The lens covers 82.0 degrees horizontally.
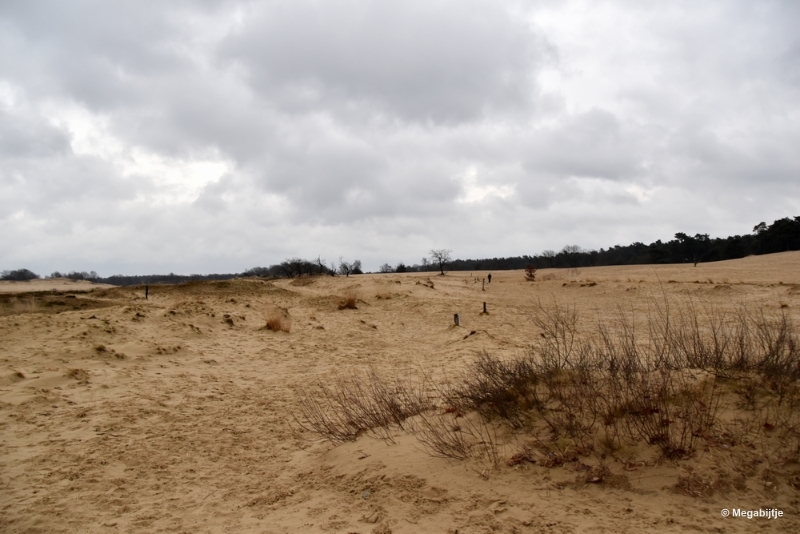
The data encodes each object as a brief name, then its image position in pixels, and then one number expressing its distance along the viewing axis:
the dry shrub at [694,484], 3.89
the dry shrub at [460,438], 4.88
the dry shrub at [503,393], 5.30
